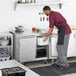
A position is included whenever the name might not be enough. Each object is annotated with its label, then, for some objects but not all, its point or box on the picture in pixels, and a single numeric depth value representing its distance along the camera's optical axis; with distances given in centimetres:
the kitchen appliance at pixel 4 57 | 552
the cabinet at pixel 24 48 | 576
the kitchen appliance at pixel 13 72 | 358
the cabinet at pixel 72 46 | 625
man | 550
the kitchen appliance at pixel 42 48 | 597
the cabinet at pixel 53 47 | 605
